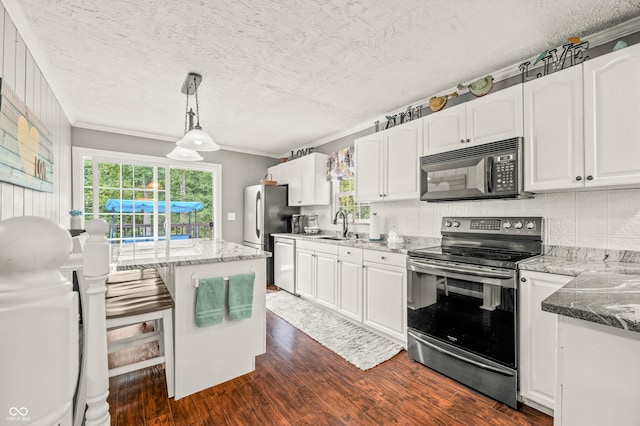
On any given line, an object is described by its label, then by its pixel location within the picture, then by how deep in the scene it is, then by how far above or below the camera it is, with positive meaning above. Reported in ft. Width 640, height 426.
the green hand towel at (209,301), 6.21 -1.91
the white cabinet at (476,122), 6.88 +2.39
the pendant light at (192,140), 7.48 +1.92
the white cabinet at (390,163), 9.11 +1.71
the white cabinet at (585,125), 5.33 +1.78
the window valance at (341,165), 12.93 +2.26
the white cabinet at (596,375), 2.84 -1.66
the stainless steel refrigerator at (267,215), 14.96 -0.07
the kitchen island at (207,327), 6.09 -2.42
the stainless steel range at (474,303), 5.94 -2.03
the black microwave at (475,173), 6.79 +1.06
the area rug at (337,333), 7.95 -3.82
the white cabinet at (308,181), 14.05 +1.65
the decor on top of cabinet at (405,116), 9.92 +3.44
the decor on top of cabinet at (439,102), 8.70 +3.38
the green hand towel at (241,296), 6.66 -1.90
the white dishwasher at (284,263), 13.21 -2.36
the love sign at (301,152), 15.63 +3.39
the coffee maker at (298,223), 15.37 -0.49
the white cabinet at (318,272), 10.78 -2.31
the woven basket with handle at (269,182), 15.30 +1.66
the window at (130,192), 12.72 +0.99
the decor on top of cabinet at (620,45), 5.63 +3.29
